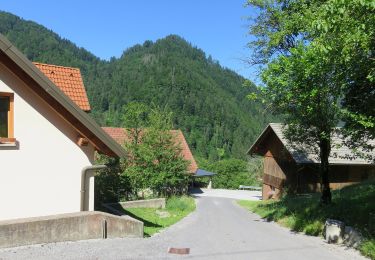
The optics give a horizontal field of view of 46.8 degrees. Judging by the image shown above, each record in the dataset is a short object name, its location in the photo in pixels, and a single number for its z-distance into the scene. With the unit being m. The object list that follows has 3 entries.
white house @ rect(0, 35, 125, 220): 10.05
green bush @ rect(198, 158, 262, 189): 69.94
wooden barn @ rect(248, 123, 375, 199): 31.80
